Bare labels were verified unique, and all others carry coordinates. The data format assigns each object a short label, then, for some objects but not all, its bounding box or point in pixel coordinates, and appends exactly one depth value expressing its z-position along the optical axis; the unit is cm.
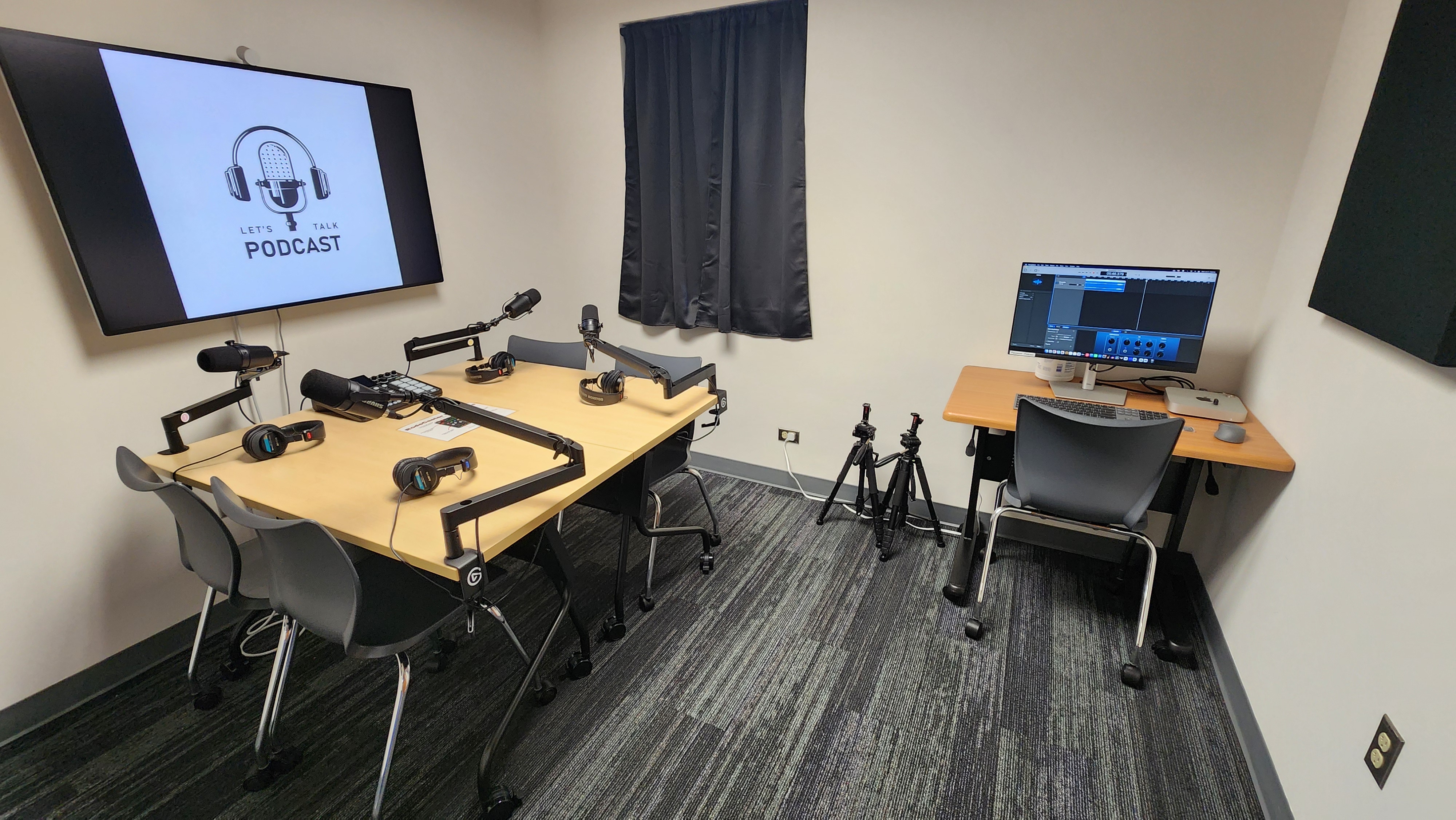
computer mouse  188
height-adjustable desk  186
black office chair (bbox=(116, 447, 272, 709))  156
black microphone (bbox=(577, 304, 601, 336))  228
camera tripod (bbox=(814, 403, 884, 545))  270
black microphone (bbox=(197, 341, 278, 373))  180
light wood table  146
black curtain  275
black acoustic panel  127
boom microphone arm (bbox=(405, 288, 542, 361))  253
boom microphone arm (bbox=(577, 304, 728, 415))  210
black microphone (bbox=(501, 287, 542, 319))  254
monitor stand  227
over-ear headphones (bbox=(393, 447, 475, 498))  151
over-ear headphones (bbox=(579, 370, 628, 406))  228
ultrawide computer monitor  212
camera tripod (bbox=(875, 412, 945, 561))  261
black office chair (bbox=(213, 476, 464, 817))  134
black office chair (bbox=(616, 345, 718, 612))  243
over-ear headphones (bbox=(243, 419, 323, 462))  180
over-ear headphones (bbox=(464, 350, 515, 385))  256
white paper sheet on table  202
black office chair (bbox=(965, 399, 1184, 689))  184
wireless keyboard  207
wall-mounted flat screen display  176
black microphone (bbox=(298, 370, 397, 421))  201
